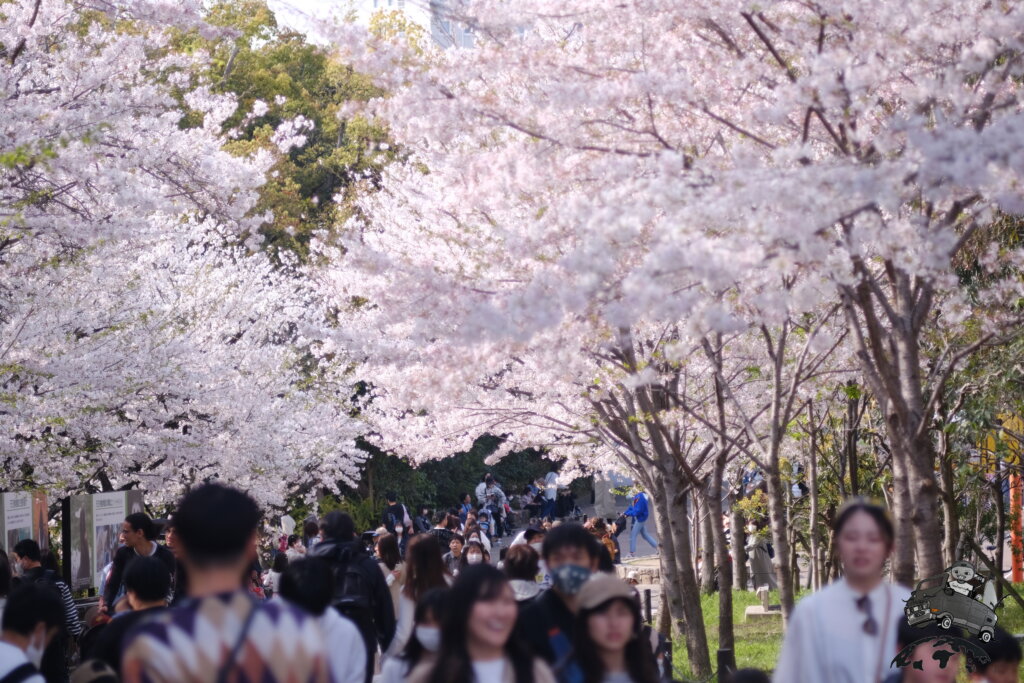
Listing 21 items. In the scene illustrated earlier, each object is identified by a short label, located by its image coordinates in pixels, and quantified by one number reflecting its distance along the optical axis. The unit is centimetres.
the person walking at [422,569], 1420
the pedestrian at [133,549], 1702
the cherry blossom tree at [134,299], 2408
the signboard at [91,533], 2672
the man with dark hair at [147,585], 1199
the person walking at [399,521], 4469
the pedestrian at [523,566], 1392
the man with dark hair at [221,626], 643
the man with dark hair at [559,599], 1042
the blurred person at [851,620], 842
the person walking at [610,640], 925
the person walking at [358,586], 1516
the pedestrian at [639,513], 5231
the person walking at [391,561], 1941
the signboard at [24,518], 2431
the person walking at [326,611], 1145
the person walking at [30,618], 1111
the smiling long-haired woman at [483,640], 865
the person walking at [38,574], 1806
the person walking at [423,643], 1007
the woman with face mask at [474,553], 2642
